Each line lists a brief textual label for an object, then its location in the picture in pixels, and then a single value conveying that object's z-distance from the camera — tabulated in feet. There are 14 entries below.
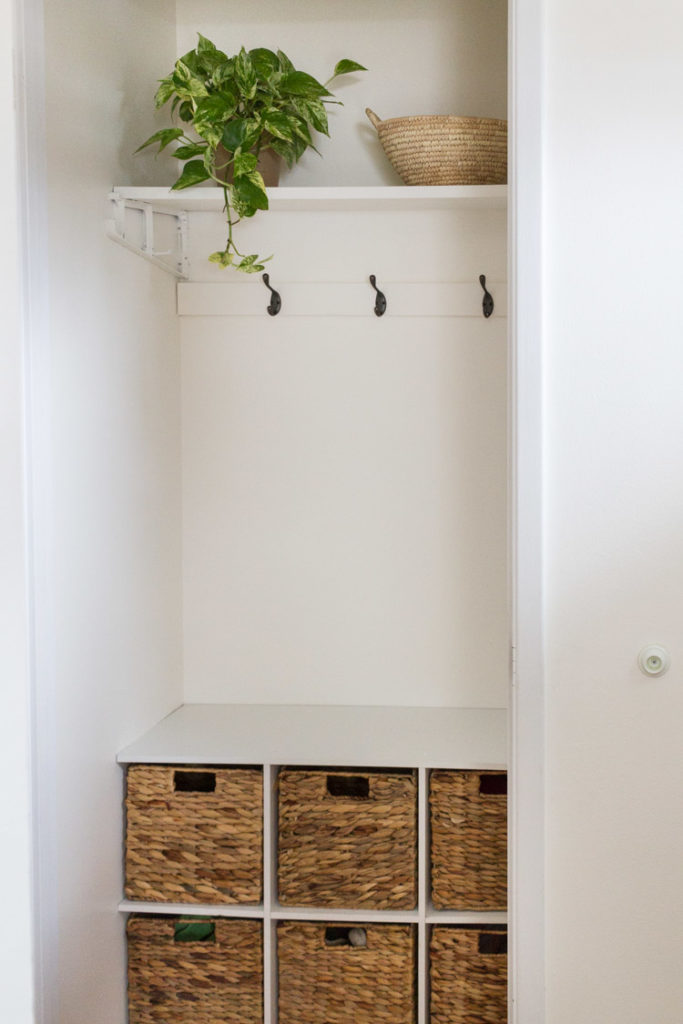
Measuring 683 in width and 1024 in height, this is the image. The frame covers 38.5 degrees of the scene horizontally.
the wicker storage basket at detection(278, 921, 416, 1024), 6.73
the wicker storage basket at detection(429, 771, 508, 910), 6.64
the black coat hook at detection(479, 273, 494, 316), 7.86
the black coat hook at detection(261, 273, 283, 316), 8.02
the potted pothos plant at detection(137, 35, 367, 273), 6.69
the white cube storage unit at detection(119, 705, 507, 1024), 6.67
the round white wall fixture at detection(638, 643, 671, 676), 5.17
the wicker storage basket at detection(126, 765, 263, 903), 6.75
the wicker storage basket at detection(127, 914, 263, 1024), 6.79
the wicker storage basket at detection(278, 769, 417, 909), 6.70
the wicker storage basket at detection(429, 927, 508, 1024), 6.68
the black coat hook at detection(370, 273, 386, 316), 7.95
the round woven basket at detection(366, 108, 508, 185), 7.07
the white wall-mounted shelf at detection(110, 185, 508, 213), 7.01
